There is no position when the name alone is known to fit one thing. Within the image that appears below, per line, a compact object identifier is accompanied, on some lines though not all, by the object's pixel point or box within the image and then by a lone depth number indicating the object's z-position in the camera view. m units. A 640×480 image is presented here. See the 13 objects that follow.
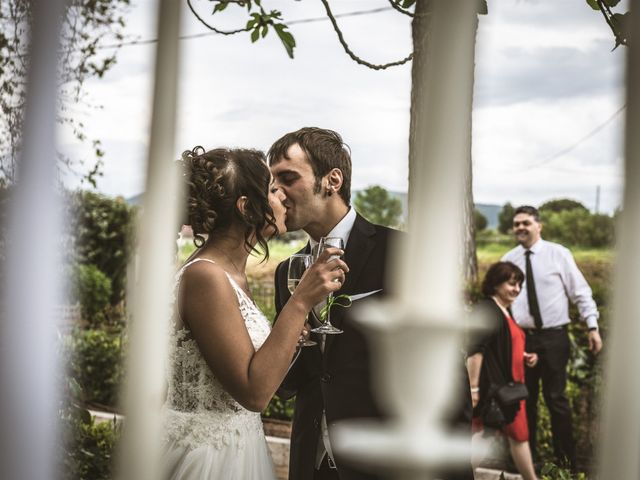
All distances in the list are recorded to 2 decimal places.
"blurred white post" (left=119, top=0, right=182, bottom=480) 0.87
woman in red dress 4.67
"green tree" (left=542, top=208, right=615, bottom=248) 9.88
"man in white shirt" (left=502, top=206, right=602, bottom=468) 5.20
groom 2.42
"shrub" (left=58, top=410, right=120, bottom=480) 3.27
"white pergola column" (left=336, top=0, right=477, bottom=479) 0.66
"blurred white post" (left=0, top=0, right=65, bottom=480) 0.98
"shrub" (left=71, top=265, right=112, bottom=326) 7.15
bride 2.21
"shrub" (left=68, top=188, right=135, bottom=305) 8.49
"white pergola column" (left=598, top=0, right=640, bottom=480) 0.71
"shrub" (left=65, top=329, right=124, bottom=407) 6.34
